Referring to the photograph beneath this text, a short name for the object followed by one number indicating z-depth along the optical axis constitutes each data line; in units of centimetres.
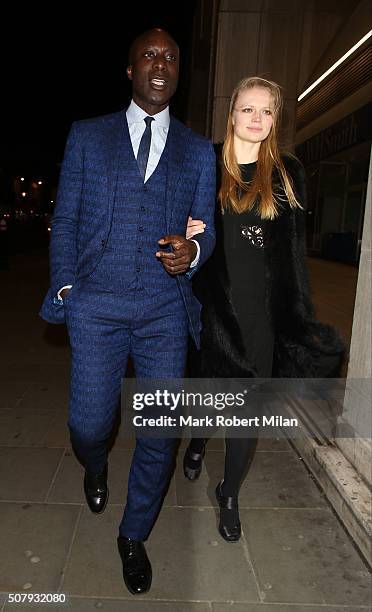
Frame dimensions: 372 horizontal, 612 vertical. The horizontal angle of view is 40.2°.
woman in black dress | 267
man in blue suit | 230
